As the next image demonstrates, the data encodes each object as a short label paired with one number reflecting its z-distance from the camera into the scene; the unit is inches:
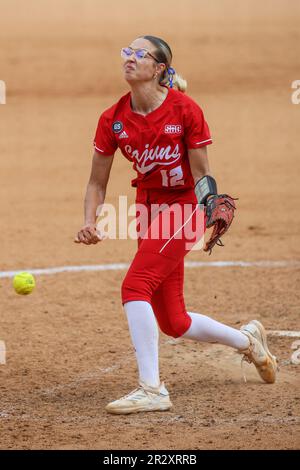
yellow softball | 581.3
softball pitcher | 468.8
